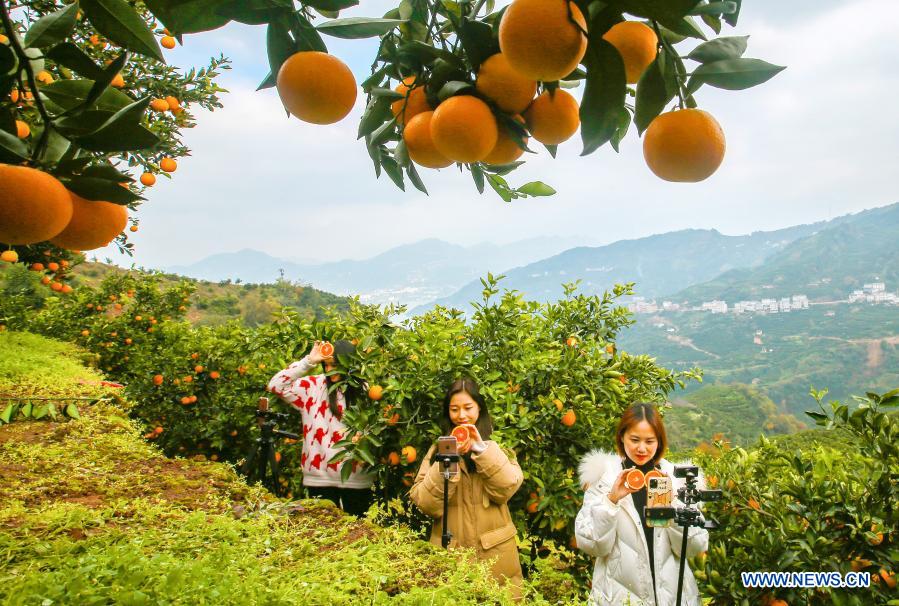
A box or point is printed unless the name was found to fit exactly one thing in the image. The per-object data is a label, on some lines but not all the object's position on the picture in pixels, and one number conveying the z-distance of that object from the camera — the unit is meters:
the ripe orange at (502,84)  0.48
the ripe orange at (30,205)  0.44
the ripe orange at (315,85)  0.52
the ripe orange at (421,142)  0.54
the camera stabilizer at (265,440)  2.54
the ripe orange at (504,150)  0.51
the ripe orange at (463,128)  0.47
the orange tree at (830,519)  1.51
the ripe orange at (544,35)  0.36
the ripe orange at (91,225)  0.51
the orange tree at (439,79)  0.38
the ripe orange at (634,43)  0.43
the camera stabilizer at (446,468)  1.61
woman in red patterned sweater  2.48
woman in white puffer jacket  1.63
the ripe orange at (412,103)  0.56
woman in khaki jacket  1.82
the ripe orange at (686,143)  0.41
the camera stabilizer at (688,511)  1.38
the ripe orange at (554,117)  0.49
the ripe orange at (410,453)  2.21
